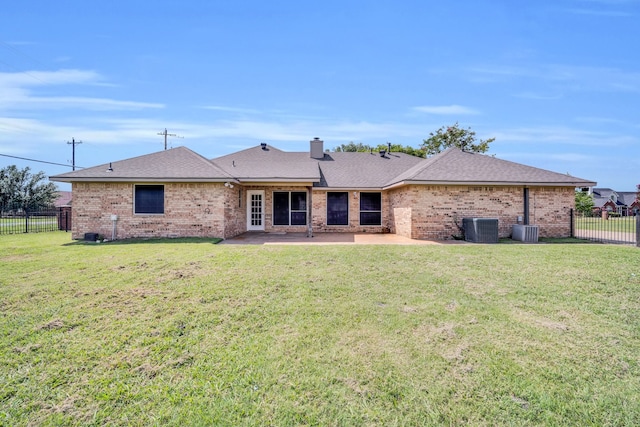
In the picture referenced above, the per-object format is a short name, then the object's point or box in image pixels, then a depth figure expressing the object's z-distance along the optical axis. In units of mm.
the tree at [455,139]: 32625
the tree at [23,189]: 25750
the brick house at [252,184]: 12359
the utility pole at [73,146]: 36244
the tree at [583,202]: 30000
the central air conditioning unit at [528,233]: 11836
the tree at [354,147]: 40078
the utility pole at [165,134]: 33947
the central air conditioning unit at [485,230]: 11422
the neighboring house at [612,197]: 48434
